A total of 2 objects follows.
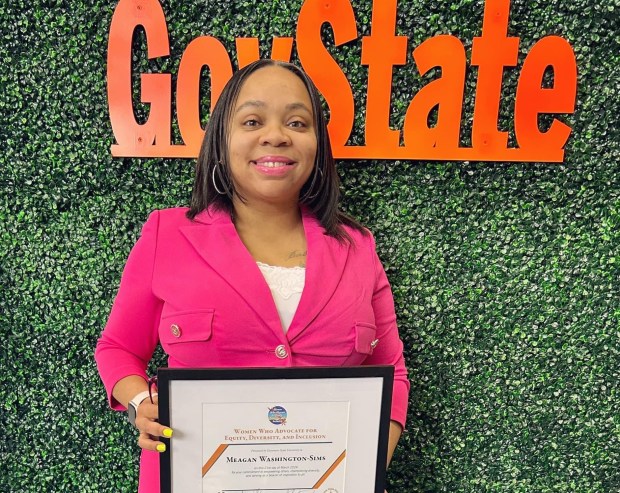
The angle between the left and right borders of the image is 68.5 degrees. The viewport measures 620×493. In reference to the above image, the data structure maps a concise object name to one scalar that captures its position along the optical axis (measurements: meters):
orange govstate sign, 1.25
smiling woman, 0.93
